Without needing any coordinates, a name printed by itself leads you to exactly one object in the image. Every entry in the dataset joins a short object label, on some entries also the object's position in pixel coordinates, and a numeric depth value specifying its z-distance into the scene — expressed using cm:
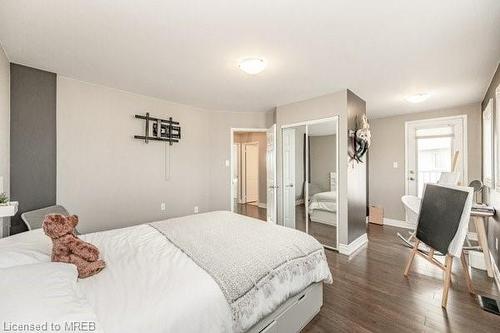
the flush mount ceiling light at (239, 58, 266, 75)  228
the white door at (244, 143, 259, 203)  712
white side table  168
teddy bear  126
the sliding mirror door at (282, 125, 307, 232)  382
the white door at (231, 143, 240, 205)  713
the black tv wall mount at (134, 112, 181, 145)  358
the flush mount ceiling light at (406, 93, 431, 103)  336
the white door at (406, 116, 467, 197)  405
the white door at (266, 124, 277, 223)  414
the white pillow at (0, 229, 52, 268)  124
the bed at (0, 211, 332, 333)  99
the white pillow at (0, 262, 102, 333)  74
